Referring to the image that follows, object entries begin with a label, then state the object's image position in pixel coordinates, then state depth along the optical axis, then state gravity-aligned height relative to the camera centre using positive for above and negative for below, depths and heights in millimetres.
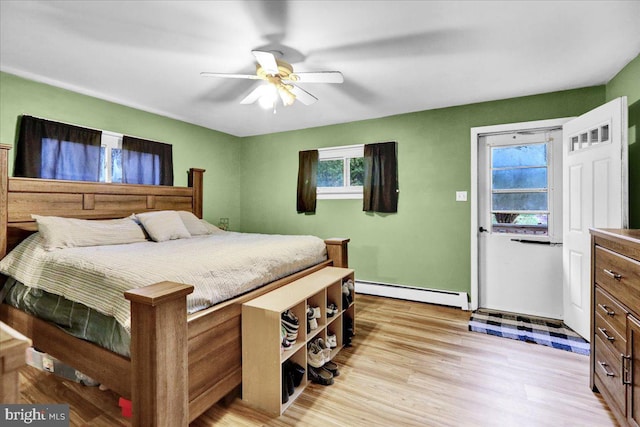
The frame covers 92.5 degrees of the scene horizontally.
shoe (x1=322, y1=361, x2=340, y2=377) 2133 -1137
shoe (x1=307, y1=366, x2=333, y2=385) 2020 -1120
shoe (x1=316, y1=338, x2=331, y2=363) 2192 -1031
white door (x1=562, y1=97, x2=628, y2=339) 2273 +146
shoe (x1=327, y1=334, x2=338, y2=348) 2379 -1044
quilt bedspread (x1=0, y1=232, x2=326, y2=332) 1624 -364
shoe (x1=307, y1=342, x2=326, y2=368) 2102 -1029
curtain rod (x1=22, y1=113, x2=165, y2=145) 2868 +873
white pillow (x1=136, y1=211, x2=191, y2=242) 3078 -169
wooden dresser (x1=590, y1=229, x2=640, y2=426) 1414 -599
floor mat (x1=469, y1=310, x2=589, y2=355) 2598 -1155
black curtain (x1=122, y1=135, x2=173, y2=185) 3547 +581
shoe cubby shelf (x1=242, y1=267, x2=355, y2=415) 1744 -838
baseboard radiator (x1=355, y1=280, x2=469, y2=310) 3529 -1058
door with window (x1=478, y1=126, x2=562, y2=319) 3168 -155
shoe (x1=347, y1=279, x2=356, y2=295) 2705 -687
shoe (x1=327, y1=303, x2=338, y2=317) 2379 -797
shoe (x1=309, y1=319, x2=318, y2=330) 2148 -813
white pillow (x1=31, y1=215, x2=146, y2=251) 2396 -192
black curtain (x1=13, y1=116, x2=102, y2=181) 2785 +576
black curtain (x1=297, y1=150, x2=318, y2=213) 4480 +421
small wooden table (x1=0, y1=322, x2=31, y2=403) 562 -284
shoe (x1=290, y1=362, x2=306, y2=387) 1967 -1061
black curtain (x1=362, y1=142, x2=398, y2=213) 3914 +392
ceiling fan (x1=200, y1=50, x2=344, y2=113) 2148 +1006
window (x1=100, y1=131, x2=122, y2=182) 3404 +594
